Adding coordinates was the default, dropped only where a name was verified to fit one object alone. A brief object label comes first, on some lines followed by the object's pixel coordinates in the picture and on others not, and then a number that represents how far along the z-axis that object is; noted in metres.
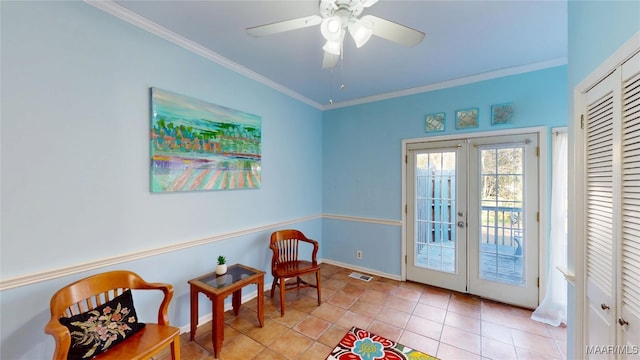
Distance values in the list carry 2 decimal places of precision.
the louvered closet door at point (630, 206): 0.96
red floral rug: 1.89
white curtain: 2.39
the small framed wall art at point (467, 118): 2.88
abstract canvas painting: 2.00
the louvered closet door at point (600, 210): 1.11
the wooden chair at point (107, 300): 1.23
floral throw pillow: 1.28
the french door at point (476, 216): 2.63
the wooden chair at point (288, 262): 2.52
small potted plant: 2.21
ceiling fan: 1.32
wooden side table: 1.87
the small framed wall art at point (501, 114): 2.69
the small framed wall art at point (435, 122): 3.06
